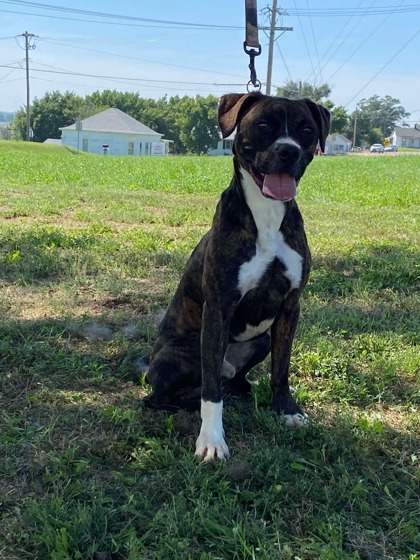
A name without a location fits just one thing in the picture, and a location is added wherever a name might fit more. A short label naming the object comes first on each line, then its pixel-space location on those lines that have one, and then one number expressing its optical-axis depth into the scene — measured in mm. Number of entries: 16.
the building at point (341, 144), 108488
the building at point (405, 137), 134375
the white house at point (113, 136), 76750
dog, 2752
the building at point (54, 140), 81425
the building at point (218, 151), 90244
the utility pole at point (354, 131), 113562
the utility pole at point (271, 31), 43562
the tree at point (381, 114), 127438
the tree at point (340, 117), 89056
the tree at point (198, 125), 90688
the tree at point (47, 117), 88625
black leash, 3707
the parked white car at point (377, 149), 96875
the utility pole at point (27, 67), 68062
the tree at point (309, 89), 87250
